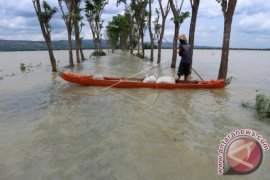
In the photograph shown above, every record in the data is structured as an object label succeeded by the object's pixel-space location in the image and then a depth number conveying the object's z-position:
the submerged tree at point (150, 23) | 20.17
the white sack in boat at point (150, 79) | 8.54
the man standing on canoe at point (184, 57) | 8.55
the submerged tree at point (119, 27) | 36.85
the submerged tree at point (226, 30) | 8.57
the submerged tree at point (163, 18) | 17.93
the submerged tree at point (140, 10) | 23.15
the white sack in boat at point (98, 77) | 8.77
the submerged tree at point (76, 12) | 18.77
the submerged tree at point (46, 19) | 12.80
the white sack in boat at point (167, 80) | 8.34
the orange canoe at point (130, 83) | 8.33
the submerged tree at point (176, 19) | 14.26
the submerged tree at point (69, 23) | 17.40
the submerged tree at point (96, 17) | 25.42
